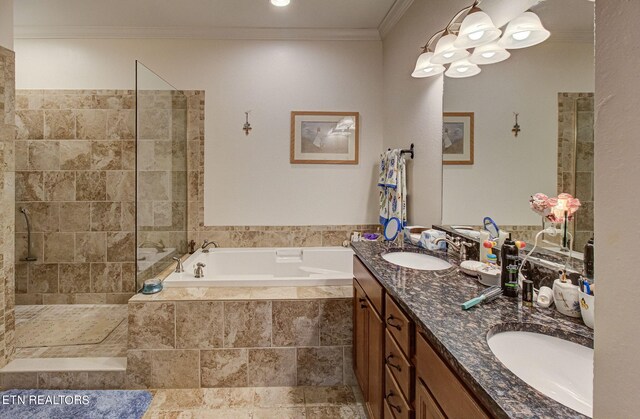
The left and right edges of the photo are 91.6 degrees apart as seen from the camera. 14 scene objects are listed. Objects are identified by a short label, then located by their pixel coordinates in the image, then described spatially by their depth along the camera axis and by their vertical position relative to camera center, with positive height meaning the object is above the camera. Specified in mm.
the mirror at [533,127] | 1027 +307
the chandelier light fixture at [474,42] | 1227 +763
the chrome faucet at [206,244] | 2920 -416
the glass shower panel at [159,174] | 2166 +214
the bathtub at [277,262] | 2904 -573
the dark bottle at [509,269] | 1067 -226
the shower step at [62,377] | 1923 -1099
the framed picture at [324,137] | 3043 +636
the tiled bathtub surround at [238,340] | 1926 -875
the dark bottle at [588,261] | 923 -168
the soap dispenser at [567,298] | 927 -284
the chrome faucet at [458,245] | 1610 -220
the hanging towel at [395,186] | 2448 +131
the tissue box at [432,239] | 1784 -211
